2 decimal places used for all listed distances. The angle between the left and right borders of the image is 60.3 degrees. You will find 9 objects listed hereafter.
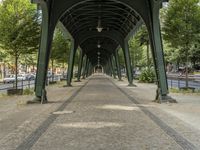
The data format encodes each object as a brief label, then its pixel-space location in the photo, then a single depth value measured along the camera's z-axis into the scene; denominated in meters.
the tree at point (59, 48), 18.56
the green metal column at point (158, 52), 8.18
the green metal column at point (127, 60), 15.77
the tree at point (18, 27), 10.81
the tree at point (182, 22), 11.09
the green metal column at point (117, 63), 23.52
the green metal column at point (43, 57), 8.22
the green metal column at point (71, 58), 16.66
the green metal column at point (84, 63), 29.99
